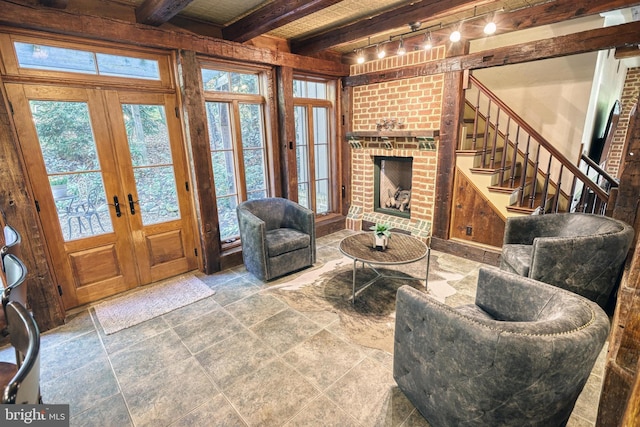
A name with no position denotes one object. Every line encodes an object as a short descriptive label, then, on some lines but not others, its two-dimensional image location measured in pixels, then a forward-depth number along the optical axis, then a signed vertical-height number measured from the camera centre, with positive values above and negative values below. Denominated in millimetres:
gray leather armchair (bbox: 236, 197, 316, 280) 3180 -1067
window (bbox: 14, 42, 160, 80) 2371 +713
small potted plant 2854 -935
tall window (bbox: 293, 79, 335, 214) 4301 -48
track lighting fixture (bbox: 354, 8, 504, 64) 2883 +1083
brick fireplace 3824 -51
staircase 3139 -498
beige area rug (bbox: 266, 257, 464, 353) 2430 -1515
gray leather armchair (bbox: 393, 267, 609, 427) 1156 -931
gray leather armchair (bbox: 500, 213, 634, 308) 2189 -951
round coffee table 2658 -1055
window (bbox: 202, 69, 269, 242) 3461 +24
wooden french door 2516 -352
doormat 2639 -1495
